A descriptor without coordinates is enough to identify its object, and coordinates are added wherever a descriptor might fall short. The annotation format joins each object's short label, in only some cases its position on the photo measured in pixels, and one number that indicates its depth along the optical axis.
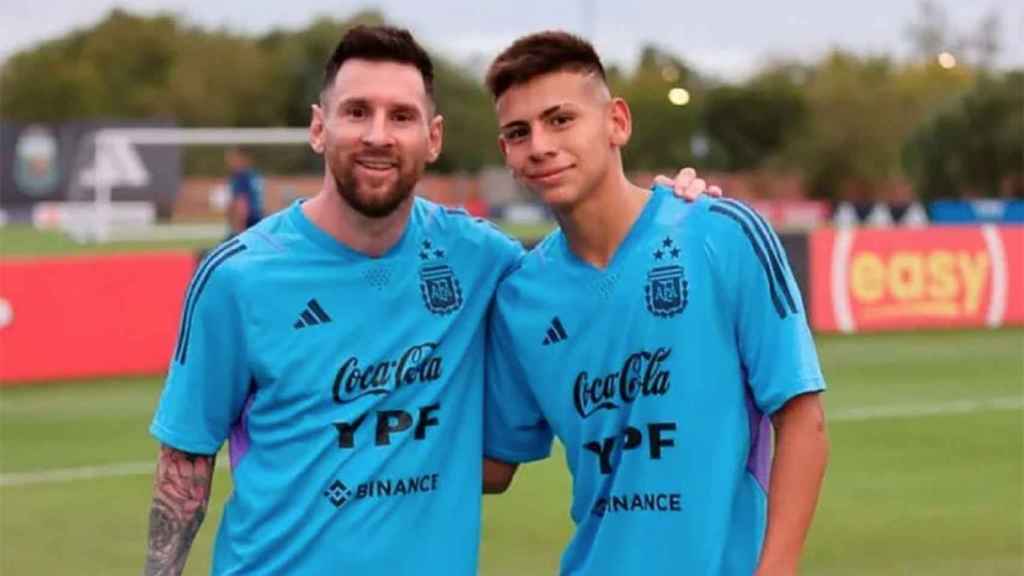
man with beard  4.62
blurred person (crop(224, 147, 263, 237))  27.61
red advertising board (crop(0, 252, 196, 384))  18.19
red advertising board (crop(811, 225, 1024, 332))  23.16
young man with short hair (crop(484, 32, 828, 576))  4.40
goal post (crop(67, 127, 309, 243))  50.54
